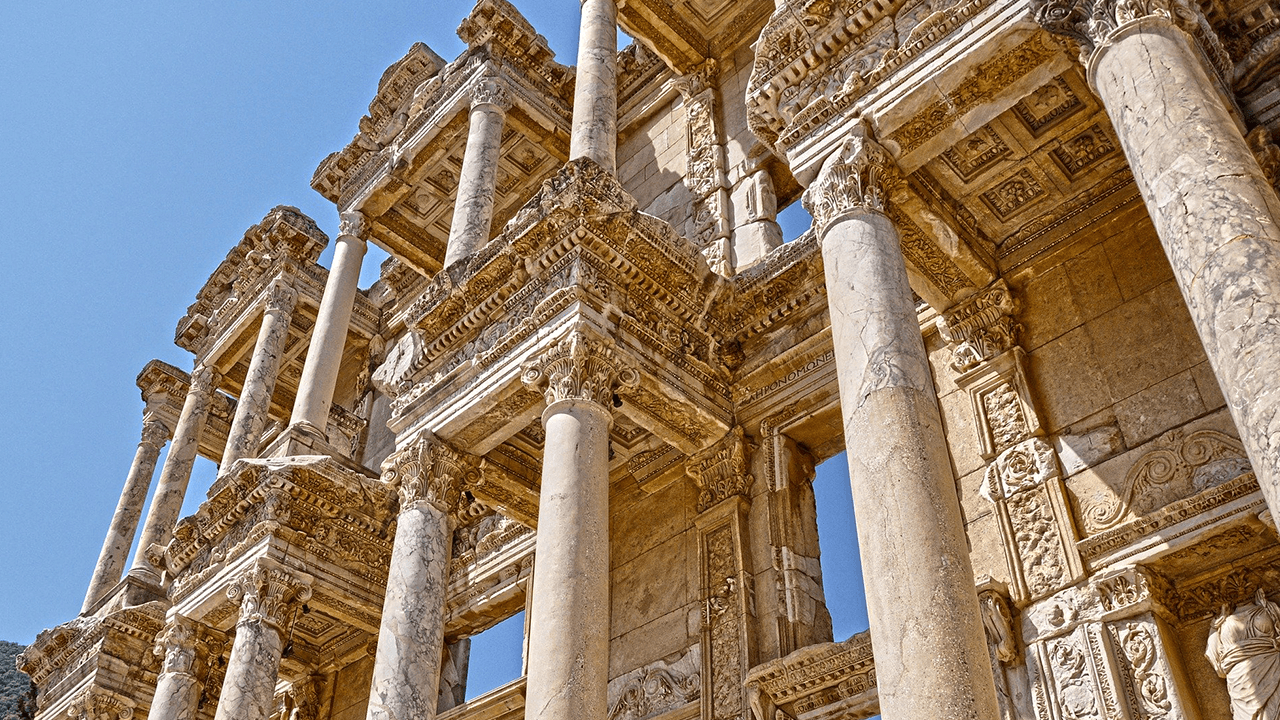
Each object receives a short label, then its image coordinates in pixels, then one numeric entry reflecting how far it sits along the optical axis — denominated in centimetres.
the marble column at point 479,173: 1449
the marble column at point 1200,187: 564
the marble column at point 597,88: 1339
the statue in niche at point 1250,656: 771
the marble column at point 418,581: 1050
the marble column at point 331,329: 1656
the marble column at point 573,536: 894
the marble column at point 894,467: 664
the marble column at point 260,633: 1323
